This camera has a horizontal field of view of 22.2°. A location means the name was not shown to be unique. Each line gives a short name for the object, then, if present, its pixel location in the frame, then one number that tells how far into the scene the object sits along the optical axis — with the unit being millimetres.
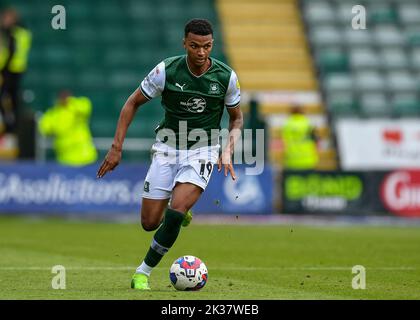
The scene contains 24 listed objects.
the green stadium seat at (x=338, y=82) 27750
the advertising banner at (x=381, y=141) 23984
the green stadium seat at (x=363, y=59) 28828
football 9148
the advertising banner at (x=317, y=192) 22156
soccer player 9406
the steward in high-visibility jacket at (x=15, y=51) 23844
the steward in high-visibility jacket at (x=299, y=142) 22750
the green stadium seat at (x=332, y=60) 28438
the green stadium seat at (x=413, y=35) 29750
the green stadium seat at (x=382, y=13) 30266
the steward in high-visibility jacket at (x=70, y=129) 21984
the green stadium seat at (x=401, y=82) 28219
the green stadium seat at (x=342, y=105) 26562
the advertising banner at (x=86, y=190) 20953
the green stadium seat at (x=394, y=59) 29062
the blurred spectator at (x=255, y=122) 21734
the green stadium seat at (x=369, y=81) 28142
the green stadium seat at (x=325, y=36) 29062
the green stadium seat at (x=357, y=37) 29447
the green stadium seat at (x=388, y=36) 29672
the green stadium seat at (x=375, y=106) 26781
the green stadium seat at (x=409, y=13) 30438
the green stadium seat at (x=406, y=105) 27031
